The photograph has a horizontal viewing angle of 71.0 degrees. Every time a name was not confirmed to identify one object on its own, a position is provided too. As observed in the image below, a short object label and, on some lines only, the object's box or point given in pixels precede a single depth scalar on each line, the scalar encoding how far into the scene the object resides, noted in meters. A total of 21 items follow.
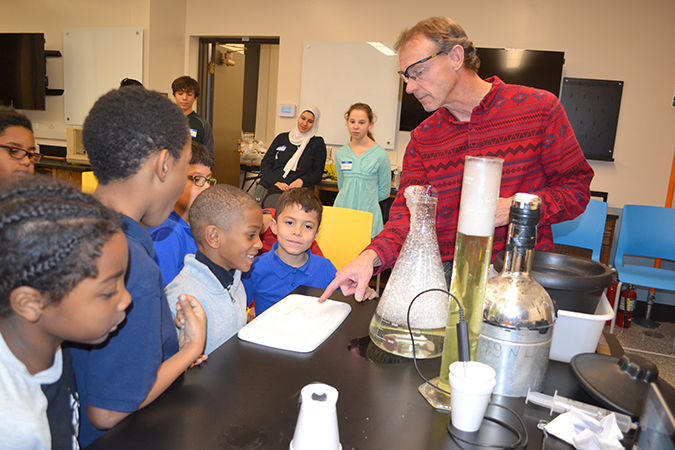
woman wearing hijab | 4.02
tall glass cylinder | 0.64
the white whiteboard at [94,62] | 4.82
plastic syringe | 0.64
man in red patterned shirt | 1.28
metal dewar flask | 0.69
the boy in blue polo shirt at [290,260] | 1.68
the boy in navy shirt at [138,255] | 0.70
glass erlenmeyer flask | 0.83
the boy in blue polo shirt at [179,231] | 1.59
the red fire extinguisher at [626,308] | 3.42
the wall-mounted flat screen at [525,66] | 3.96
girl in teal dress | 3.64
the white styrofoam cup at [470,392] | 0.60
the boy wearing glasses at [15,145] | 1.73
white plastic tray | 0.83
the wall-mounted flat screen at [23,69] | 4.98
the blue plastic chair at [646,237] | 3.21
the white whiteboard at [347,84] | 4.45
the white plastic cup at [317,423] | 0.53
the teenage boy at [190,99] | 3.71
